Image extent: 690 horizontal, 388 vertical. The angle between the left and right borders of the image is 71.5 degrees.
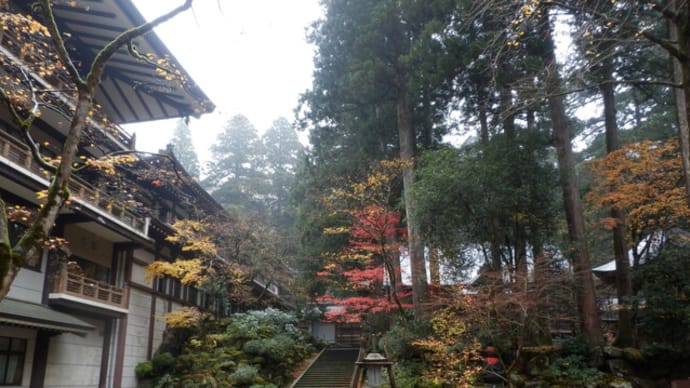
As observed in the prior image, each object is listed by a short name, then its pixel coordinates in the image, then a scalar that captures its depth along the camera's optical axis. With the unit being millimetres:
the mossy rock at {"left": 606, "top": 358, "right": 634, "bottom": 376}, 14039
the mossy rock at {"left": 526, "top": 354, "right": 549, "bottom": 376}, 14094
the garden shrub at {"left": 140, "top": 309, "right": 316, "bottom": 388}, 16922
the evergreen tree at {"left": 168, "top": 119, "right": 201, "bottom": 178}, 47275
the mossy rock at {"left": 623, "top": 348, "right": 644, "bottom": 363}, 14225
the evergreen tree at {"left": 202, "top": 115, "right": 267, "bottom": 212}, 40750
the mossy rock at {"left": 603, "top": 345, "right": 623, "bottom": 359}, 14430
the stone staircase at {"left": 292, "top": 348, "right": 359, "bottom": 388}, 18641
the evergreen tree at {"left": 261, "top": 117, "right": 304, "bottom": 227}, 40375
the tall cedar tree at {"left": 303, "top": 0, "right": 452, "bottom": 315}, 17703
